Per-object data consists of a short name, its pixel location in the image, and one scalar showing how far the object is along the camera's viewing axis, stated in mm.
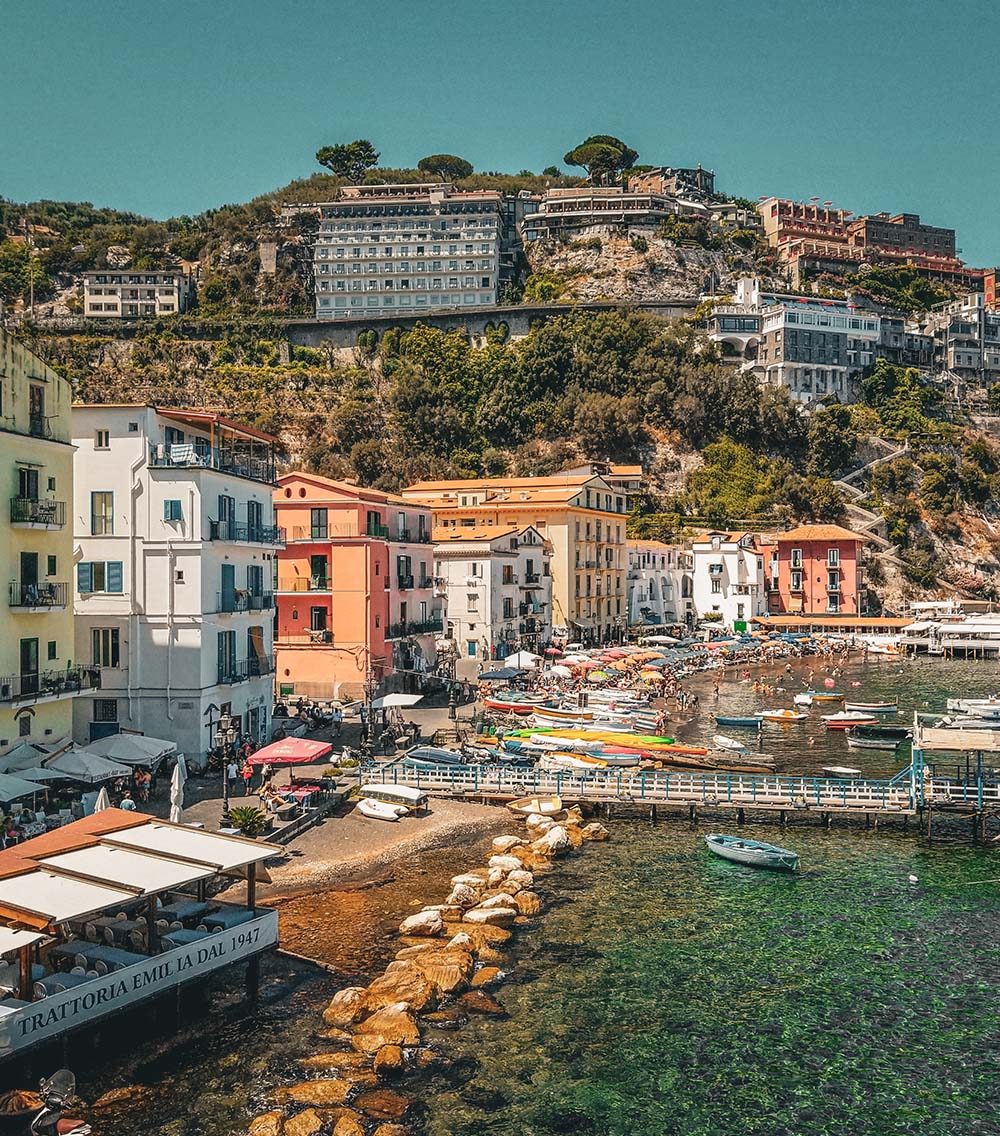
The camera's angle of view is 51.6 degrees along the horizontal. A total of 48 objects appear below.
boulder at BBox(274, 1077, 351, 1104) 17859
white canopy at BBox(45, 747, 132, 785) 30250
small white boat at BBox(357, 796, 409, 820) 35281
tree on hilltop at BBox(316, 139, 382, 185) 191875
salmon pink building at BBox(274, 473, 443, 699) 54625
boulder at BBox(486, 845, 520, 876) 30011
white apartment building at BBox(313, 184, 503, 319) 152250
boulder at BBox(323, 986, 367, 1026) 20734
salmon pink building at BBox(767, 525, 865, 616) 113375
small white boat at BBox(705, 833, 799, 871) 31781
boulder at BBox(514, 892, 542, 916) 27344
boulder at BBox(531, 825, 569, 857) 32438
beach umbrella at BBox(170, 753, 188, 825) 28755
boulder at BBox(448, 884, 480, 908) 27312
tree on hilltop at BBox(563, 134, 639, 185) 197250
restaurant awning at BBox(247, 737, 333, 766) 35156
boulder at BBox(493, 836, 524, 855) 32312
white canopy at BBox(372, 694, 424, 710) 45156
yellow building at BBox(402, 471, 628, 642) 81875
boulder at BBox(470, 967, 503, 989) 22828
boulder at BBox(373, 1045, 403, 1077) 18922
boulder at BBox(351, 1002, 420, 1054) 19625
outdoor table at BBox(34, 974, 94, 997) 17984
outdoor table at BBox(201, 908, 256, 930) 21719
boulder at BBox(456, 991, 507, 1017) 21562
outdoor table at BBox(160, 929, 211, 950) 20609
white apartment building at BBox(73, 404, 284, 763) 37406
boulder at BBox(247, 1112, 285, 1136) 16750
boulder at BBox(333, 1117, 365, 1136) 16766
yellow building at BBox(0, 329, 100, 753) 31406
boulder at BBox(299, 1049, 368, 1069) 18984
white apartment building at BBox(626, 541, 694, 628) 101438
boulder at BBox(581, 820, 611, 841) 34875
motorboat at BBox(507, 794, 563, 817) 37288
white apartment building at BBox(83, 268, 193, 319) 145500
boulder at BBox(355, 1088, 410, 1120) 17641
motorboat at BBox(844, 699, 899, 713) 63094
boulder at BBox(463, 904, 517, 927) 26078
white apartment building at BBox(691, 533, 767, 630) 108250
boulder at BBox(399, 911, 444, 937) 25250
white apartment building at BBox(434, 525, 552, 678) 67500
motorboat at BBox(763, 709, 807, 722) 60594
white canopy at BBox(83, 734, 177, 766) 32781
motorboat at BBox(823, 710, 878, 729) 58344
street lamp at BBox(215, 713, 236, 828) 37719
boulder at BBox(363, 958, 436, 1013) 21094
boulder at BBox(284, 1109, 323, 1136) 16781
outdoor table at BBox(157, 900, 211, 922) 22266
